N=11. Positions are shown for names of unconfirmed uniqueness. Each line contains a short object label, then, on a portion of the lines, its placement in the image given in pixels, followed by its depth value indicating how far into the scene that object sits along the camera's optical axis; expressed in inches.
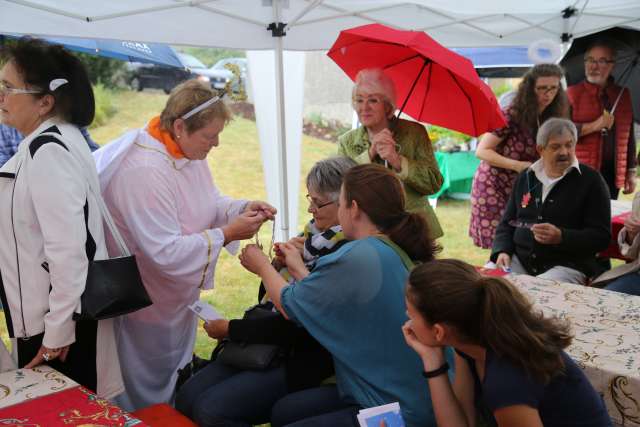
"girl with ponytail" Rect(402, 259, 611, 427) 61.3
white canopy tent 140.6
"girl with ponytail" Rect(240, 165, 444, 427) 74.3
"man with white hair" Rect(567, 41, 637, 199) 183.6
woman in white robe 102.7
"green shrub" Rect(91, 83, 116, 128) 486.1
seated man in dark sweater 134.3
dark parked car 547.2
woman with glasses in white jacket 80.3
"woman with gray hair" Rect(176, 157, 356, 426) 89.9
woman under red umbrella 131.0
